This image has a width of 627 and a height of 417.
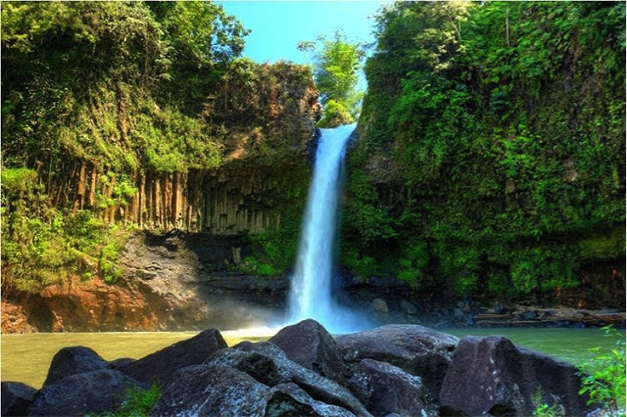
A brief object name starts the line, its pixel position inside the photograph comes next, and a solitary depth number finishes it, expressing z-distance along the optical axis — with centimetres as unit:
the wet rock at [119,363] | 615
